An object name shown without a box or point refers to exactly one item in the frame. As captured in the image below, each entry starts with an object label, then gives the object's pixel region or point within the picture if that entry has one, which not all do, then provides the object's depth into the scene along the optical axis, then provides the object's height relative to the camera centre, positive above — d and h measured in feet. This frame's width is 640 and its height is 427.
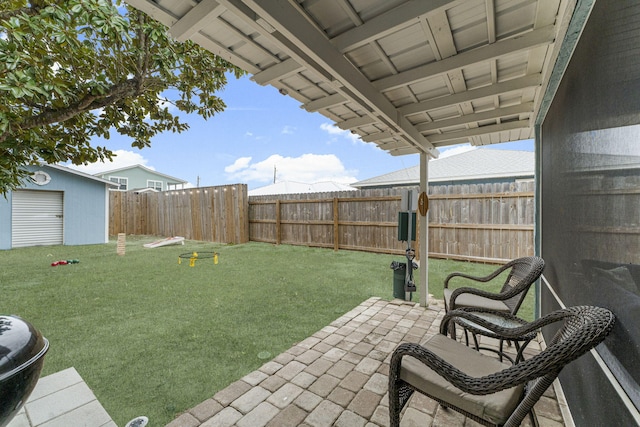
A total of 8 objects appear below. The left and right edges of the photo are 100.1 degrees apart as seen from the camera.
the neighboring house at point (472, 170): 32.94 +6.20
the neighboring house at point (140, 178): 66.69 +9.65
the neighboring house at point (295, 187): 68.60 +7.49
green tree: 7.51 +5.22
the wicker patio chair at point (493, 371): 3.27 -2.38
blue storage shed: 31.63 +0.54
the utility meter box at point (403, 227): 12.94 -0.59
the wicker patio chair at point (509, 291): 6.61 -2.11
